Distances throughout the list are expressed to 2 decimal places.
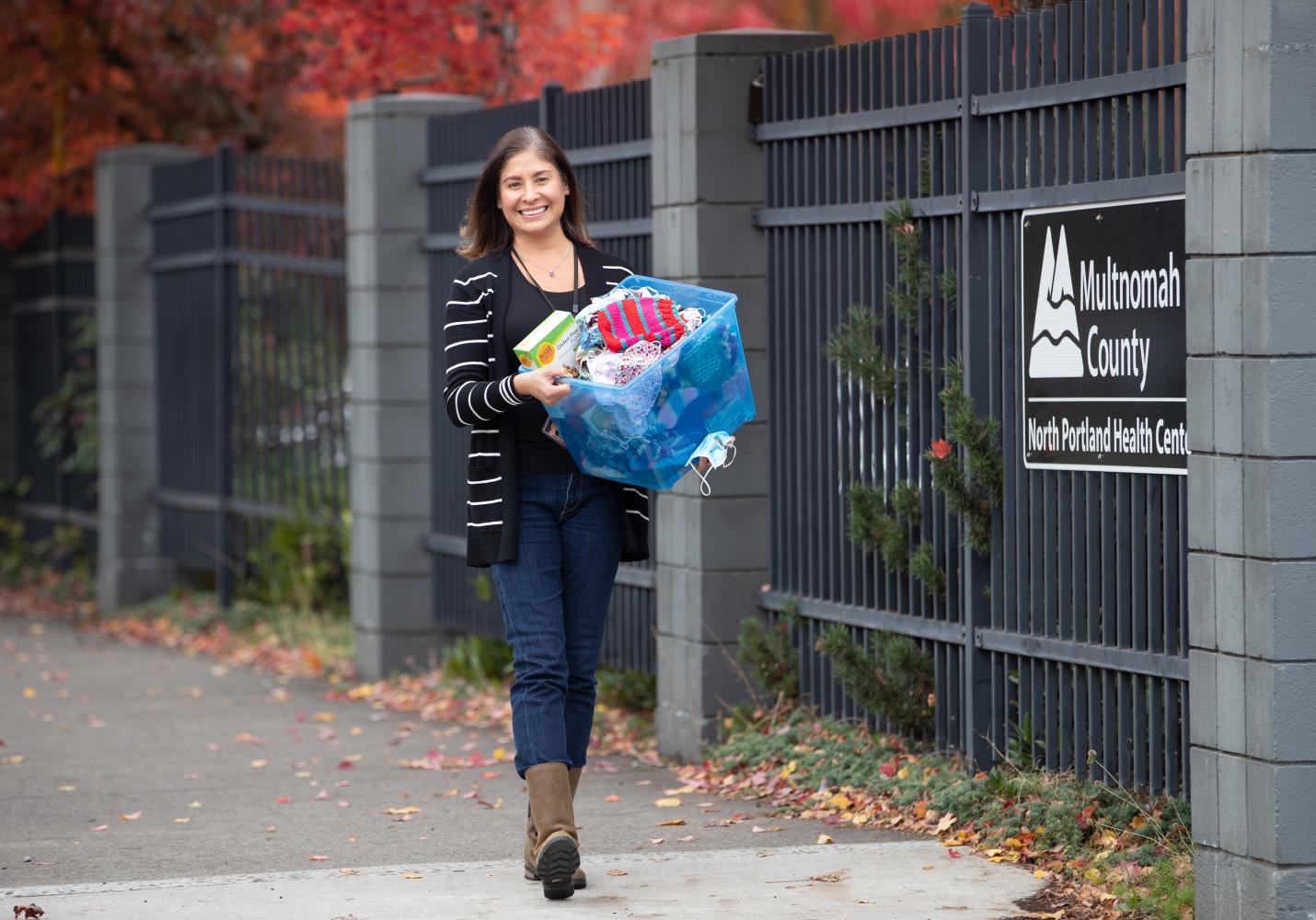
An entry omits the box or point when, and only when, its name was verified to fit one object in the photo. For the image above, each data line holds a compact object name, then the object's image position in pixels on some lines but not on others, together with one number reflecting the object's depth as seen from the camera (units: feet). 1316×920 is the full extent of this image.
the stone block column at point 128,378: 87.76
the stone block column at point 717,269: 48.83
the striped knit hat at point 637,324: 34.76
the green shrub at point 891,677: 43.93
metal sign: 36.40
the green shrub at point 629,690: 57.16
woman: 35.37
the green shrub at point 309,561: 74.38
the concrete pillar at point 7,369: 109.70
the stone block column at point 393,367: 65.46
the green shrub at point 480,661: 62.69
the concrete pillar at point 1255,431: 30.45
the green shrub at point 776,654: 48.34
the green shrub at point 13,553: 102.83
